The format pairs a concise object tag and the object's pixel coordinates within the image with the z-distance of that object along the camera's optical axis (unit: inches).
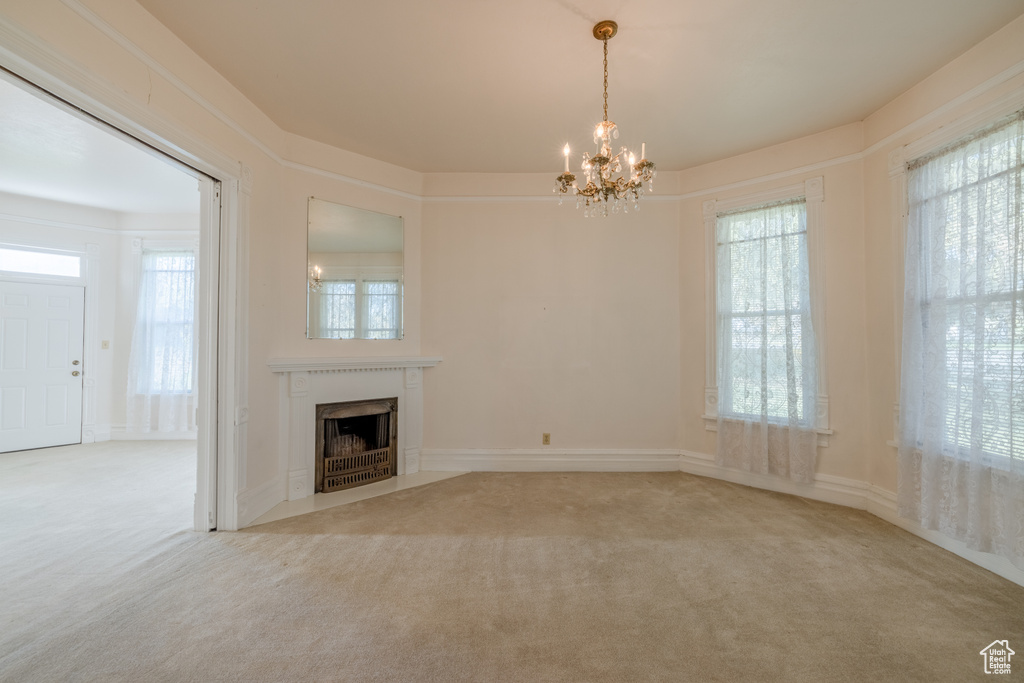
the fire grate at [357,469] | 146.3
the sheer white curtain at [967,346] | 88.6
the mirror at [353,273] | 146.7
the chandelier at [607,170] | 89.4
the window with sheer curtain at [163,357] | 220.5
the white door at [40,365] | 192.5
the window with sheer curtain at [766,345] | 138.9
